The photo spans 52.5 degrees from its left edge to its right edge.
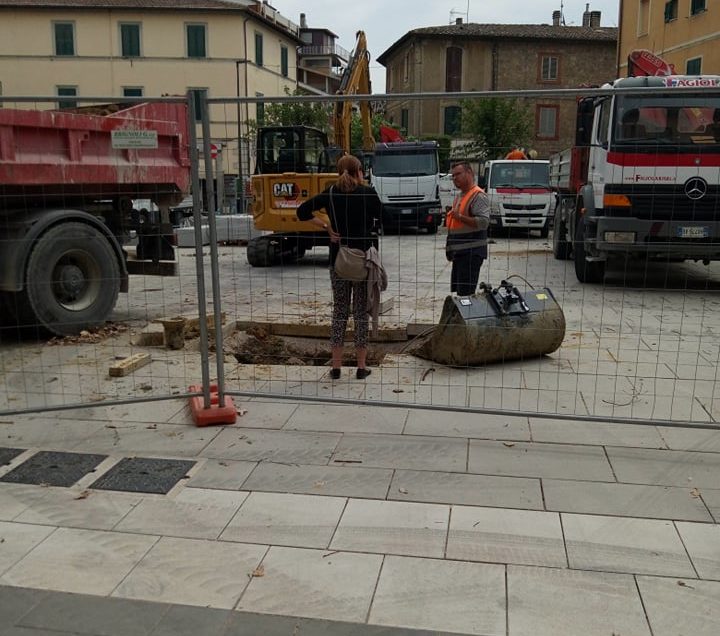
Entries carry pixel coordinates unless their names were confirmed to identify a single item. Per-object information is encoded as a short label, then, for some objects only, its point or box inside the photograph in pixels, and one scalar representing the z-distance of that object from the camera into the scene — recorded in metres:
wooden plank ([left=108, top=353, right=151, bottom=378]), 6.37
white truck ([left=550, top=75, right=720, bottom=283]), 8.08
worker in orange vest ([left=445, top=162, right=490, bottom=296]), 6.69
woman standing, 5.91
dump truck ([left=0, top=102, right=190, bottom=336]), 7.25
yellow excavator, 12.64
